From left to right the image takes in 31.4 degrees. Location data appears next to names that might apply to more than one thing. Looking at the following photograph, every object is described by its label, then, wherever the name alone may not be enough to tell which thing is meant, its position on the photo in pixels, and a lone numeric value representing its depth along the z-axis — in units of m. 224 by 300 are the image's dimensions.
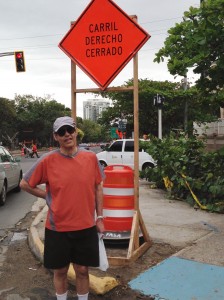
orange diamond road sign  4.98
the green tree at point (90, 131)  137.55
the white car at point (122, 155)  16.95
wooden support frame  4.90
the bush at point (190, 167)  8.68
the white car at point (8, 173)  10.24
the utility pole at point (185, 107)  33.25
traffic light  21.50
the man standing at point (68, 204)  3.35
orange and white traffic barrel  5.50
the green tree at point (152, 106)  33.41
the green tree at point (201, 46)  6.46
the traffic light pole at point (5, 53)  20.86
